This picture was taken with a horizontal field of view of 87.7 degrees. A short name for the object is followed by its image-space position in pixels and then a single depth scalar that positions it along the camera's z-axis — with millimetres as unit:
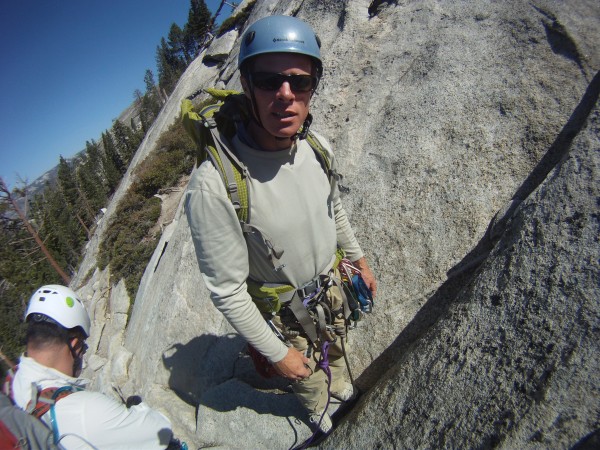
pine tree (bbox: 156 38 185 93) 65550
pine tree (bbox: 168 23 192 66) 63688
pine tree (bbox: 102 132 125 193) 52469
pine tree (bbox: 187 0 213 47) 53312
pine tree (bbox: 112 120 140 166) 57384
